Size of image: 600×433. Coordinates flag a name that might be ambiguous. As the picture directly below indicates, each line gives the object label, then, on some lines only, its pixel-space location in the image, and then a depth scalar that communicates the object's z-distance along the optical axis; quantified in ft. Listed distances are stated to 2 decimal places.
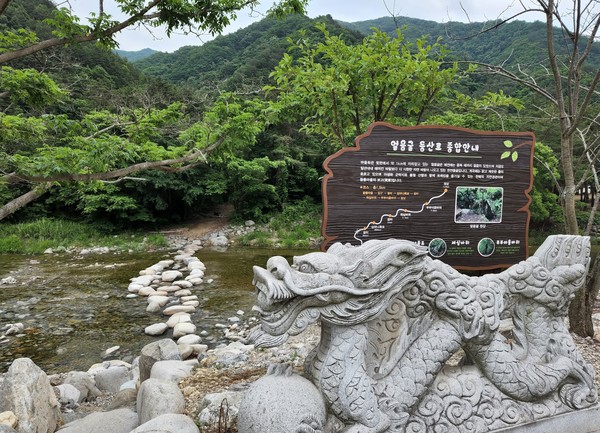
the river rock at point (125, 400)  11.68
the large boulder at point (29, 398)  9.02
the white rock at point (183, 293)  27.84
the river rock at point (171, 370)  12.04
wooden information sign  12.19
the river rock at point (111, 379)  15.05
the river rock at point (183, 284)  29.78
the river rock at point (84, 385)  13.96
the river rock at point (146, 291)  27.84
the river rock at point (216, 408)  8.61
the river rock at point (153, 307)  24.72
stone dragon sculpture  7.02
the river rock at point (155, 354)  13.73
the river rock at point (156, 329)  21.12
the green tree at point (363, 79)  16.51
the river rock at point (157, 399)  9.05
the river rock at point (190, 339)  19.27
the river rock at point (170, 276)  31.72
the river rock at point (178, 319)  22.13
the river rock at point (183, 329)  20.75
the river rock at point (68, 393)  13.07
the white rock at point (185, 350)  17.06
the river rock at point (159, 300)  25.49
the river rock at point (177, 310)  24.21
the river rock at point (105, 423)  9.17
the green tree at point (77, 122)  14.79
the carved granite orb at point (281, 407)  6.45
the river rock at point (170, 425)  7.42
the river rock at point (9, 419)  8.59
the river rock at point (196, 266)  34.89
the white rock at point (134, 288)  28.81
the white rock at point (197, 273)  32.53
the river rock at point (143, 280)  30.37
